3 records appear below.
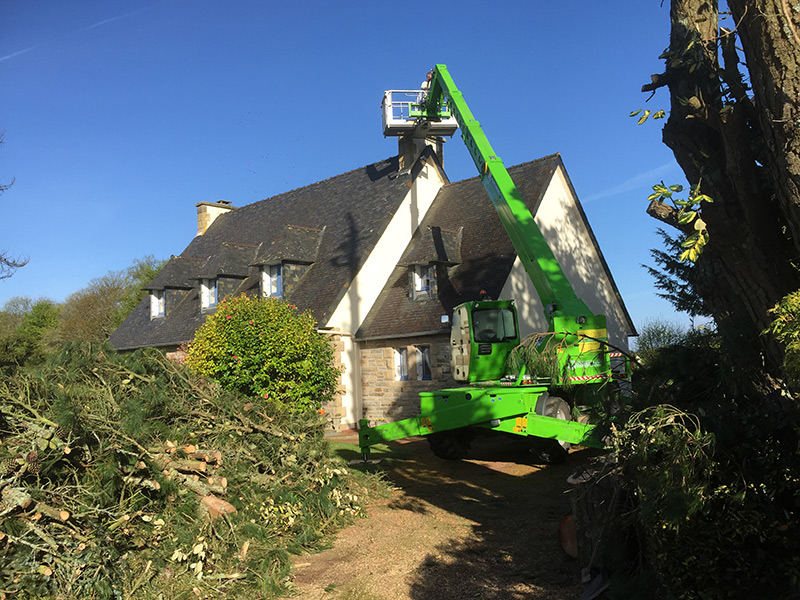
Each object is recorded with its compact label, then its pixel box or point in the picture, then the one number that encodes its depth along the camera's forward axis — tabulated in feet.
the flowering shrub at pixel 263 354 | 44.80
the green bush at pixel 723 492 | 13.20
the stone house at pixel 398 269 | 60.59
